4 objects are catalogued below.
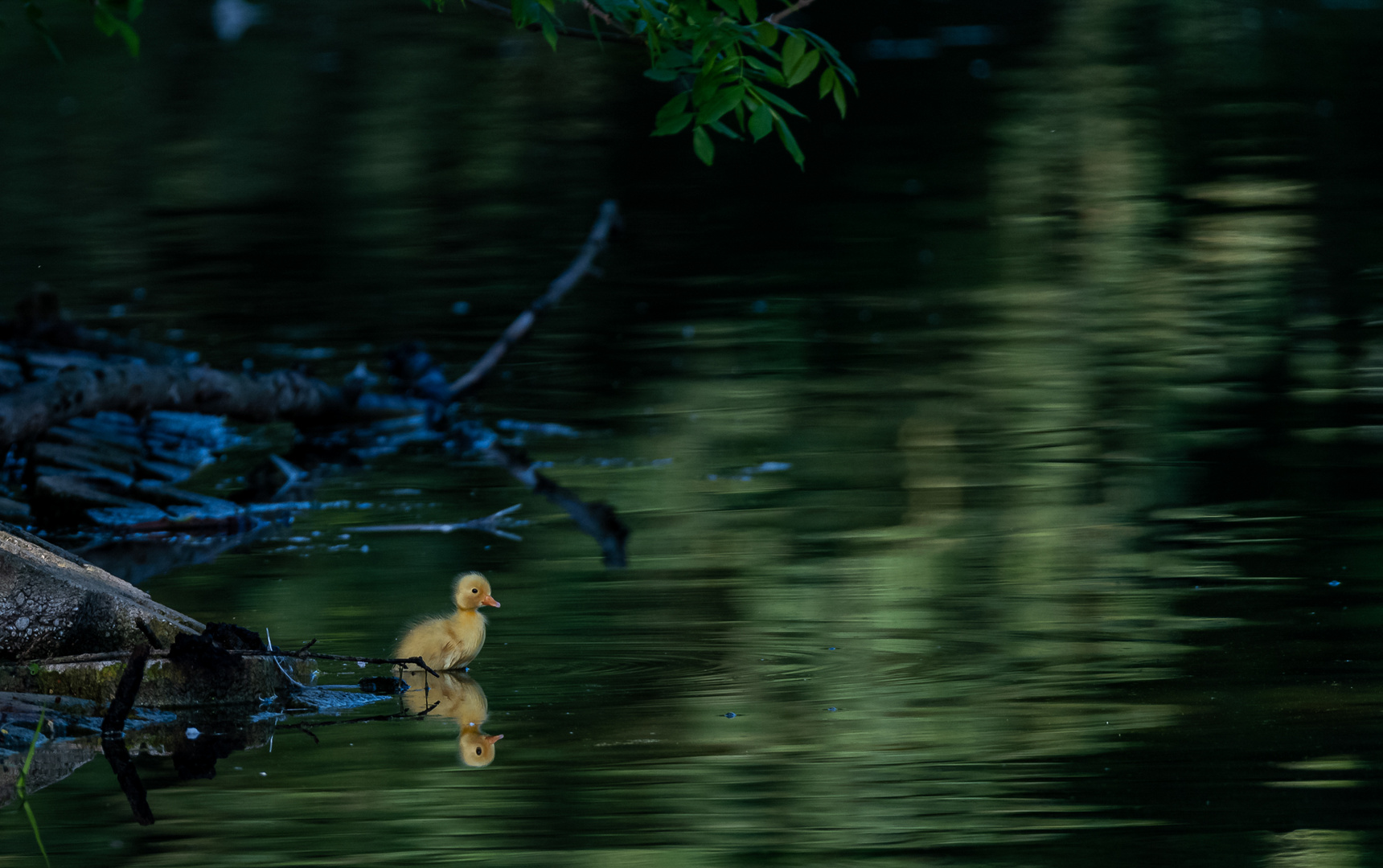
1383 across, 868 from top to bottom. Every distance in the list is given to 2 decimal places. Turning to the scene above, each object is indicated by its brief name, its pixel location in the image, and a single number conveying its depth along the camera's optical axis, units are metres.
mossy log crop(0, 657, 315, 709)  15.55
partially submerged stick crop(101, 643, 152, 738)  14.88
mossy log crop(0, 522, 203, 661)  15.78
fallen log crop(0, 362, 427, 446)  24.30
